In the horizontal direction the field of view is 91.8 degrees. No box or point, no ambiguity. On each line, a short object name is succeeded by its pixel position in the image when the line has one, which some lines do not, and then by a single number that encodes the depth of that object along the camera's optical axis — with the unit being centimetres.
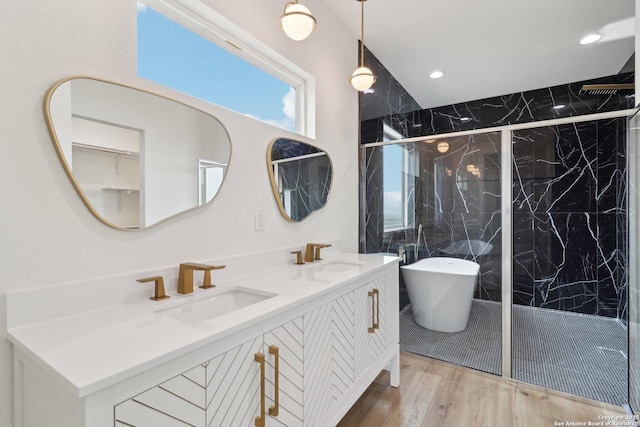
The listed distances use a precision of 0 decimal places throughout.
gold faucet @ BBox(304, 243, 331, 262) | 198
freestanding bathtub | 257
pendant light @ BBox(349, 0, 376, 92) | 191
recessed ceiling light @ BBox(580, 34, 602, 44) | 261
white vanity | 69
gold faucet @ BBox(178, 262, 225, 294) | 123
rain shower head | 285
